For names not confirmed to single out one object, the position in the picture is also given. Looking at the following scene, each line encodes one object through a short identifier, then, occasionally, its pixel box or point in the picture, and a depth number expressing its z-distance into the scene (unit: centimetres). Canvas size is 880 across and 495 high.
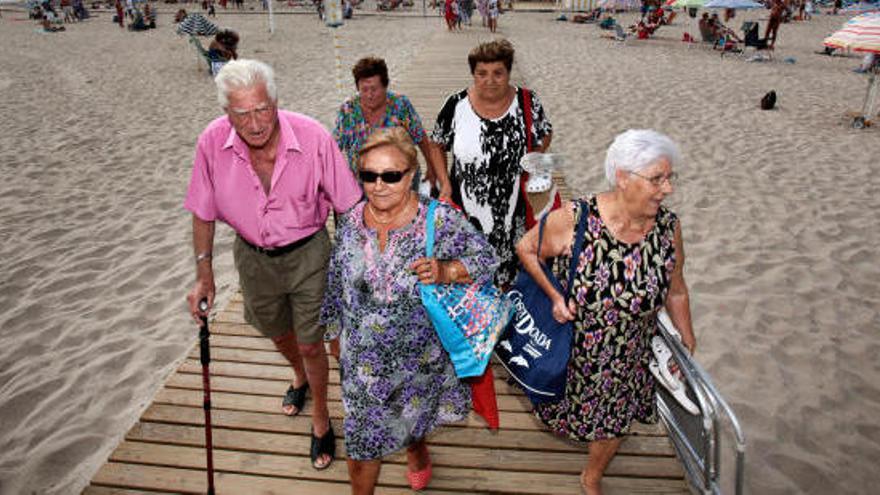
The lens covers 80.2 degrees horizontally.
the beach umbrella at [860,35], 813
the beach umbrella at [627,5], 2950
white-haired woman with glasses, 206
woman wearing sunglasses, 196
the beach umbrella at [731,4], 1689
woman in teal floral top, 331
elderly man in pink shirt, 214
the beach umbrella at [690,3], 1738
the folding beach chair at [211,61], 1276
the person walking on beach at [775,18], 1667
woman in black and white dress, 300
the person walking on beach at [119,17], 2493
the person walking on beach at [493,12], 2147
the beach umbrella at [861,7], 2802
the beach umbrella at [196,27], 1537
